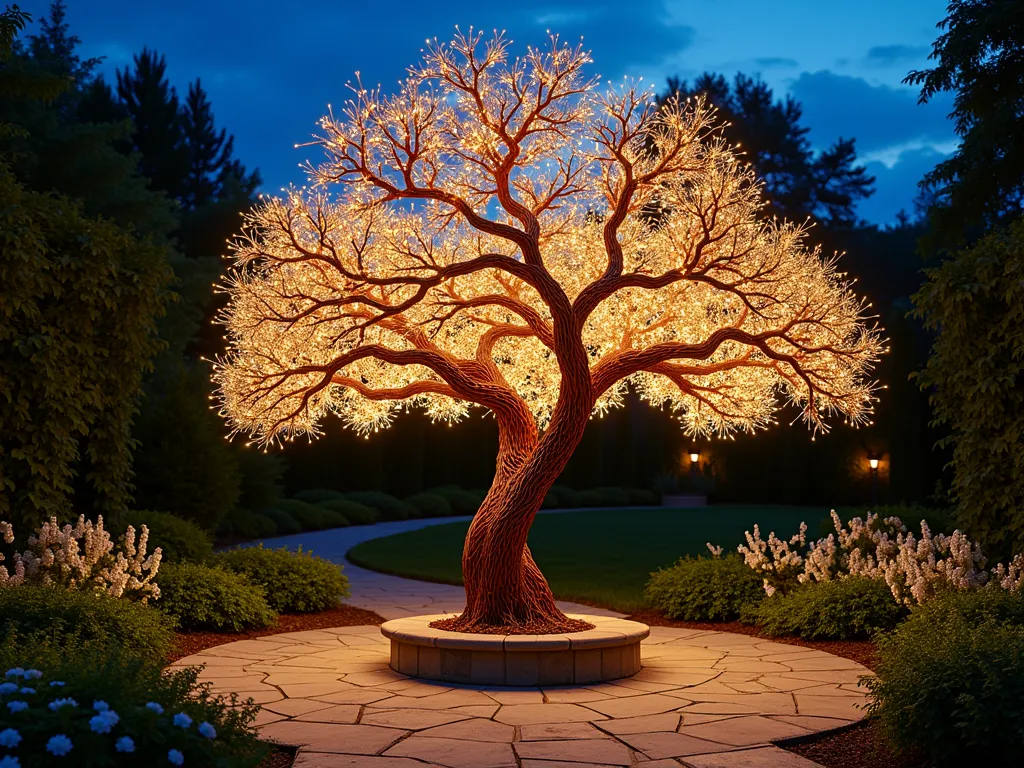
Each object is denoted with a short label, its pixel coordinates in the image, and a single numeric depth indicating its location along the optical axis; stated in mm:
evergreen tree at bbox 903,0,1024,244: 14977
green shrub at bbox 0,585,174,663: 6160
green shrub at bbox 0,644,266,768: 3184
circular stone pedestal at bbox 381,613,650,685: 6727
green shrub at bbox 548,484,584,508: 27656
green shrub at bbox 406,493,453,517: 24094
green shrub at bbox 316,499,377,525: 21562
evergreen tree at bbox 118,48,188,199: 33750
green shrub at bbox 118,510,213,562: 9586
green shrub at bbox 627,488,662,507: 29641
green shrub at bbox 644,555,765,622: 9641
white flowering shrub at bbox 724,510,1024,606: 7723
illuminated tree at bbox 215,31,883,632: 7496
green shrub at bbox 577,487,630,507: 28203
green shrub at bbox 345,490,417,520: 23156
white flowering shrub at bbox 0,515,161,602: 7594
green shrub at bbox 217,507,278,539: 17109
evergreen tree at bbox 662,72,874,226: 35062
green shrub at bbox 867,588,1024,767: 4375
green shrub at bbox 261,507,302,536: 19047
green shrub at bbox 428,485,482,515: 25031
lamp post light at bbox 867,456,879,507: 25078
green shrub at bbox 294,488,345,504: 22969
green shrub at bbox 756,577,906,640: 8312
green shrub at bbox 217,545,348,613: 9898
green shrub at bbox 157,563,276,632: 8633
